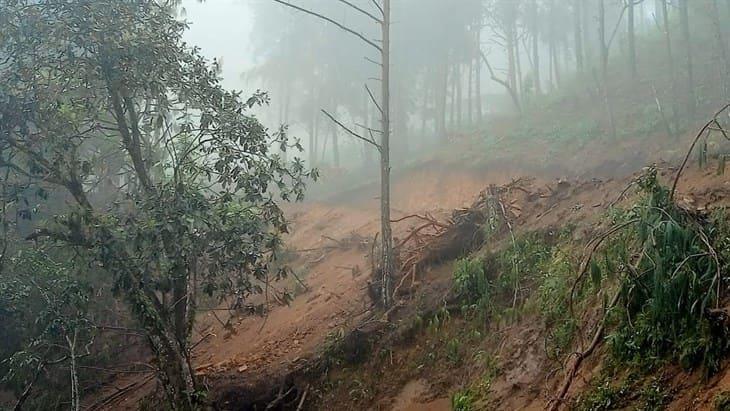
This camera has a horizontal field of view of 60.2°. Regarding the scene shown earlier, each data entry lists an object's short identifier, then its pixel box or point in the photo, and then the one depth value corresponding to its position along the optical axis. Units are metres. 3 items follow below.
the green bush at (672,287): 4.75
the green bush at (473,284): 8.66
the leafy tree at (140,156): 8.05
